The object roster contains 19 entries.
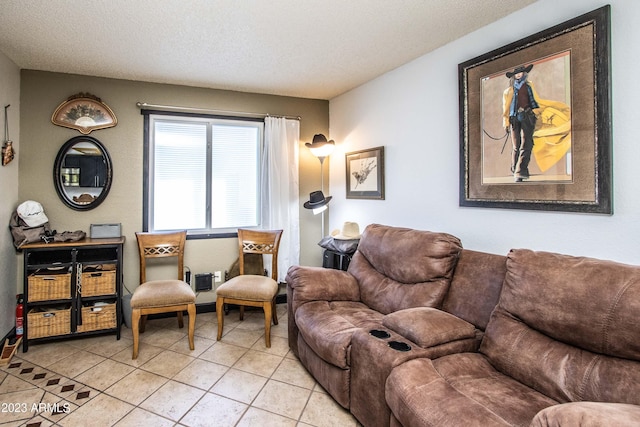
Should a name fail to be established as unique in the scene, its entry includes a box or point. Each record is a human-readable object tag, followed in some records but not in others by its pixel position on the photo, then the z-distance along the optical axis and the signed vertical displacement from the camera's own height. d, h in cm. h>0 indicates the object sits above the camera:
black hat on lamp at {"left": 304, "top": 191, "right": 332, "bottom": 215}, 380 +15
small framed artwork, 339 +44
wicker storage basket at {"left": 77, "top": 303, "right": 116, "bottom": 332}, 305 -93
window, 367 +48
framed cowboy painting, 175 +55
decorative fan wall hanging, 330 +101
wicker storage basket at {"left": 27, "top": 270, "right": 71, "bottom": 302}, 288 -60
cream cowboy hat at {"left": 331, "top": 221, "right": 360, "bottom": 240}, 335 -17
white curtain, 398 +35
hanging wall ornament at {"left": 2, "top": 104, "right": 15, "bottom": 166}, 289 +60
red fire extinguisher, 295 -90
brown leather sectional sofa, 132 -64
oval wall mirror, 332 +43
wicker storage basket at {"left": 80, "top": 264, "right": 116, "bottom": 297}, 304 -60
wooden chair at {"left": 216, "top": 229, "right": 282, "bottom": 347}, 300 -66
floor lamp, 382 +74
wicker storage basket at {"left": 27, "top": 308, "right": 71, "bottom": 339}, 287 -92
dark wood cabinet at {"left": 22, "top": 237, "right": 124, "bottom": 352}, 289 -67
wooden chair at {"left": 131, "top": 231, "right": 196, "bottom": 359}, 278 -65
